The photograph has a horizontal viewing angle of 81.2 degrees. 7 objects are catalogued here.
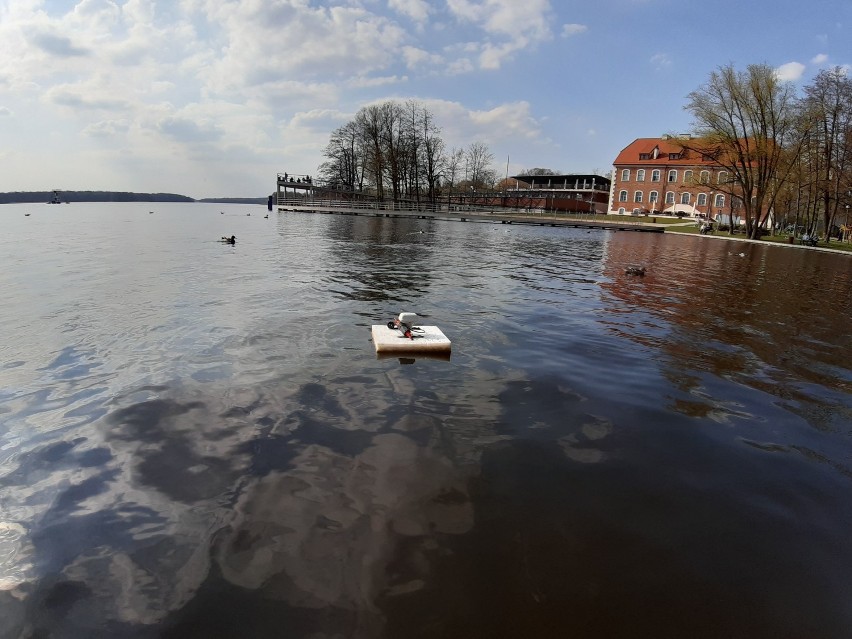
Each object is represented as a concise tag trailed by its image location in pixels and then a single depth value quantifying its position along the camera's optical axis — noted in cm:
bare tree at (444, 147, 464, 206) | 11025
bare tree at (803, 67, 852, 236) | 4603
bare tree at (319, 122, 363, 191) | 10000
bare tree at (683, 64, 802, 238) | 4878
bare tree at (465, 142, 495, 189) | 11912
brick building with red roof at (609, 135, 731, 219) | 8769
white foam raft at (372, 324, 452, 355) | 889
